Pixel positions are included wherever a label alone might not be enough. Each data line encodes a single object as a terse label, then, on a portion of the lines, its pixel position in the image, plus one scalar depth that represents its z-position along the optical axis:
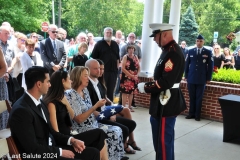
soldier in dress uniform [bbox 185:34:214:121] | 6.25
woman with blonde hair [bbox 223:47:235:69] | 10.74
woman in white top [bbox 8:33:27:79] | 5.62
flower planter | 6.20
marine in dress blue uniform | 3.42
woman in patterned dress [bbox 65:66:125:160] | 3.38
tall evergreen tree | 29.91
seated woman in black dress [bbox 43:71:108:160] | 3.05
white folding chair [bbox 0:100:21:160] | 2.17
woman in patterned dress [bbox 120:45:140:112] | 6.54
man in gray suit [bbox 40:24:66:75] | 5.97
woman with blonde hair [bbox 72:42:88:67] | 6.20
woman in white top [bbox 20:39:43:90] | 5.52
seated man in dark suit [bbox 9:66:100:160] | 2.32
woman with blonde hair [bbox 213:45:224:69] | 9.63
